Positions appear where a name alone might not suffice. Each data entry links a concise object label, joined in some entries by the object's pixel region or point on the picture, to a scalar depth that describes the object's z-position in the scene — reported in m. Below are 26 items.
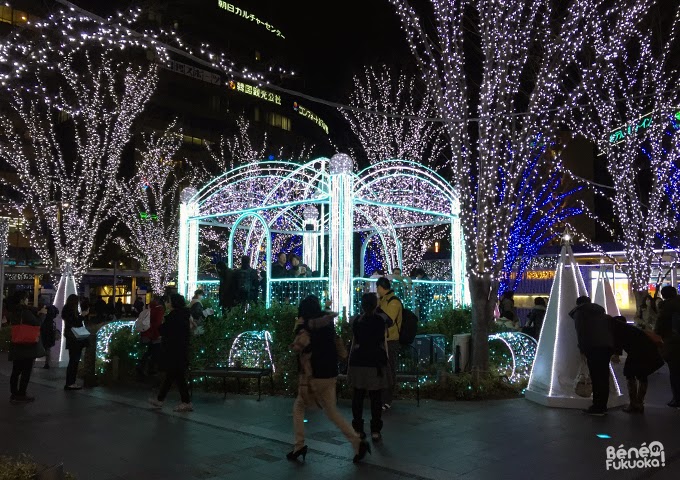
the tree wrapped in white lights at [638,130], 14.90
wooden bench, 8.81
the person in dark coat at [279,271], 12.87
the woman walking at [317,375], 5.74
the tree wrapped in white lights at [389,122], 21.92
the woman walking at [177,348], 8.03
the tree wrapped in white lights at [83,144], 18.83
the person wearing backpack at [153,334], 10.12
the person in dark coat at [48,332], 10.96
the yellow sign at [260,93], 53.97
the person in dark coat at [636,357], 7.94
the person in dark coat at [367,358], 6.05
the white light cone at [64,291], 13.41
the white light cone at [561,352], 8.28
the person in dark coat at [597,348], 7.71
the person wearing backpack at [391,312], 7.88
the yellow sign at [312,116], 62.56
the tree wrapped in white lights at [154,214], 26.55
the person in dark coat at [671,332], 8.26
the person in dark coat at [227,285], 11.71
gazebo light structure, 9.94
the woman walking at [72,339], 9.86
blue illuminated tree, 23.75
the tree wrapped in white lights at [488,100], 9.46
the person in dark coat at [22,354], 8.78
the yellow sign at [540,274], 24.80
